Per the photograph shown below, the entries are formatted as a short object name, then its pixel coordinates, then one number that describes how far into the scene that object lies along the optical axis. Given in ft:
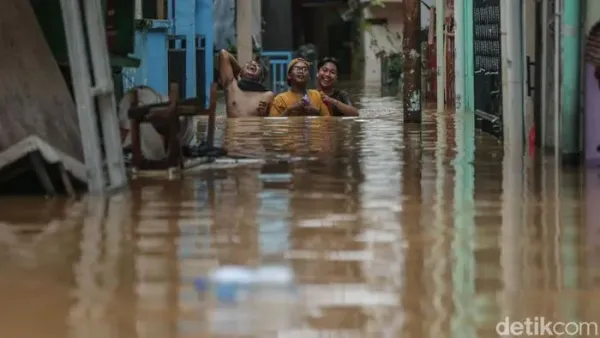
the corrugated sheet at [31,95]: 35.26
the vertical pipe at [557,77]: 41.68
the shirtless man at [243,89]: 76.21
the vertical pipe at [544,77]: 47.05
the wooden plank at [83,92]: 35.04
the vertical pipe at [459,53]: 79.18
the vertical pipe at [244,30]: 110.22
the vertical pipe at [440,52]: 91.29
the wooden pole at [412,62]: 70.52
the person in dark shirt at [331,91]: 73.27
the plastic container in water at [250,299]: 18.51
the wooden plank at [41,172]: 33.75
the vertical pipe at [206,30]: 90.89
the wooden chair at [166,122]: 39.94
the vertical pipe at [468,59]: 75.05
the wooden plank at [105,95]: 35.56
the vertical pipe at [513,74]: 49.82
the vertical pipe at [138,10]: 75.45
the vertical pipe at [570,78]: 40.67
